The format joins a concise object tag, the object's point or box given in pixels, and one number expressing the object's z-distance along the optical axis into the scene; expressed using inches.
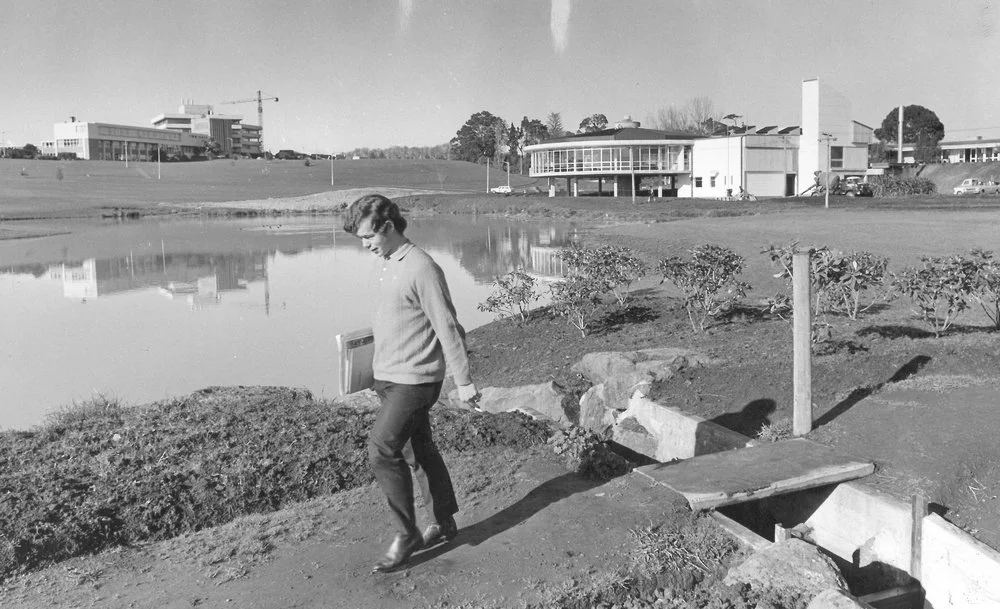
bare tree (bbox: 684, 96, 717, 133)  4893.2
